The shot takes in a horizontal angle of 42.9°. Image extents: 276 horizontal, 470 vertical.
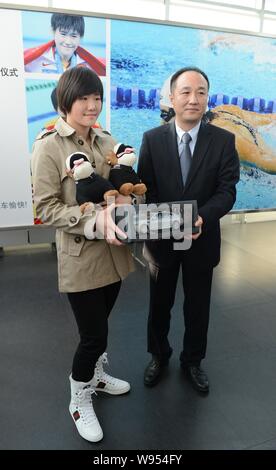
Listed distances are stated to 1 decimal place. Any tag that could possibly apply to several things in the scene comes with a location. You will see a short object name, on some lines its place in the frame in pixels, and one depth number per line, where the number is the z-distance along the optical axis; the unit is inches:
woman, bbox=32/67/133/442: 50.6
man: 62.7
